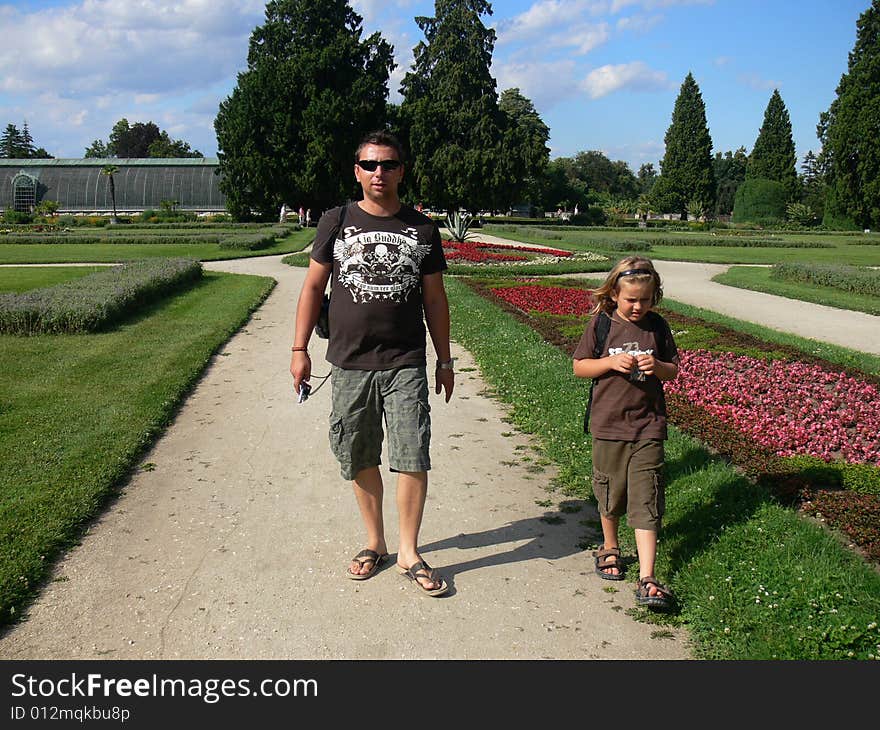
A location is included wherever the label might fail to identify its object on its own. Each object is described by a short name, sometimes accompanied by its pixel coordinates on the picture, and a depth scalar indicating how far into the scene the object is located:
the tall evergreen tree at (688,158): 66.56
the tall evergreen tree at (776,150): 65.25
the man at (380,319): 3.27
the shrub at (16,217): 48.27
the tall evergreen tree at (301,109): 43.94
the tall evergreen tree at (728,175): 97.94
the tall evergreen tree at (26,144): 105.72
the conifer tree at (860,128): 42.94
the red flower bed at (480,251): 21.76
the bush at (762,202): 62.06
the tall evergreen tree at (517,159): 41.16
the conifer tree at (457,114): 41.19
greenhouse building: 64.88
